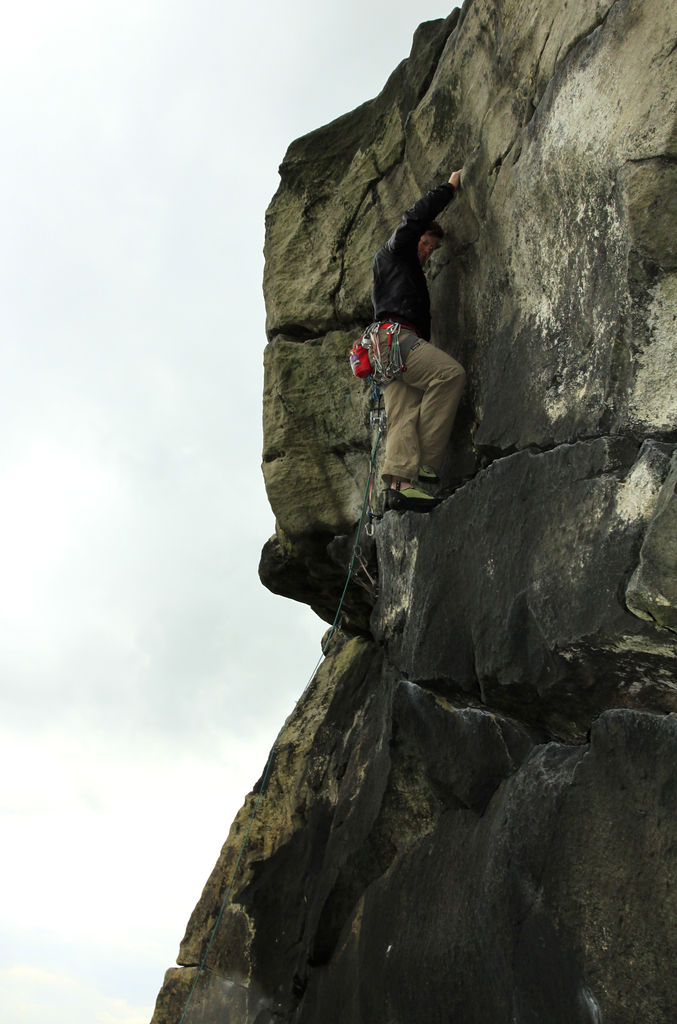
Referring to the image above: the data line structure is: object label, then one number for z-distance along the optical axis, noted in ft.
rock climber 23.22
